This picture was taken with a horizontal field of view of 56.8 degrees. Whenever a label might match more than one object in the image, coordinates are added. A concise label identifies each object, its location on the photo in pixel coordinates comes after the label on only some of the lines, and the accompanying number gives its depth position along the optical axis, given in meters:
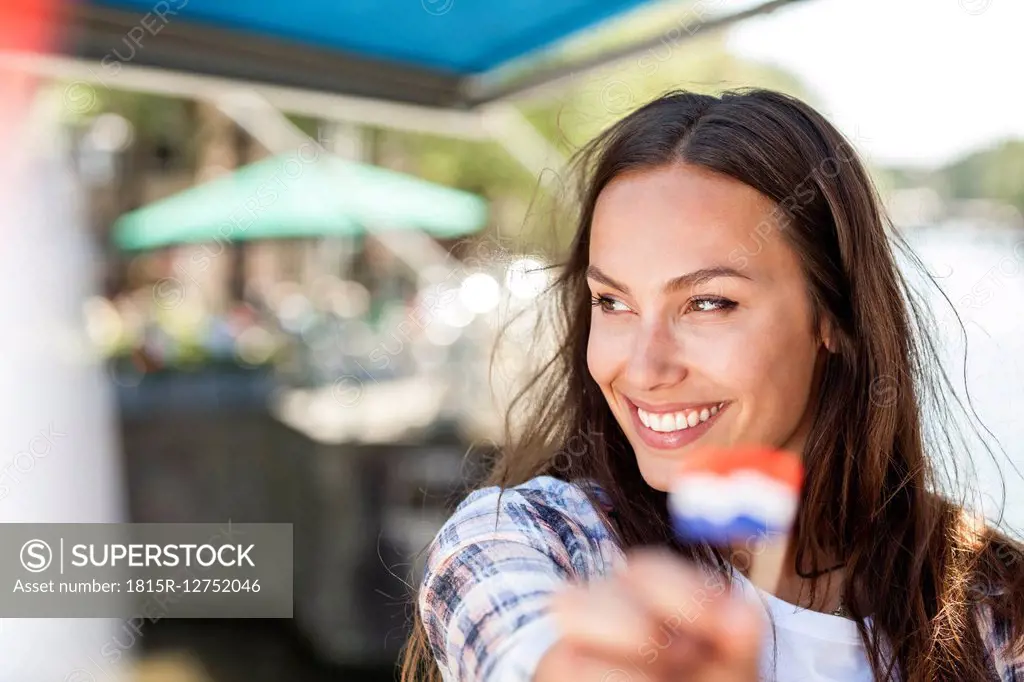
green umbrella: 6.76
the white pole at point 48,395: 2.61
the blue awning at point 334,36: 2.49
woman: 1.15
